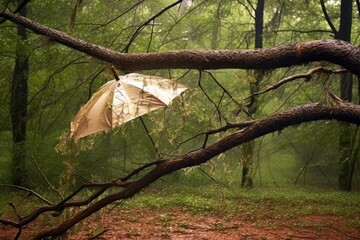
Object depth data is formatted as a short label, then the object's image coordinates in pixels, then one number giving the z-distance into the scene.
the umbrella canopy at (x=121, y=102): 2.55
